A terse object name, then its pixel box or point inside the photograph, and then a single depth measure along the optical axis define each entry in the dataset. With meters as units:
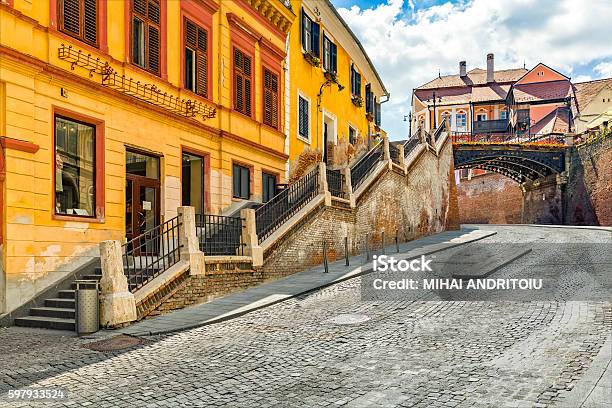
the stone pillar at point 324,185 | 17.70
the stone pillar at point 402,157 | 25.31
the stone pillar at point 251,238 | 13.91
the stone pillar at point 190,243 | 11.67
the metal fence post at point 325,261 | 15.54
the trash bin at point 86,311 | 9.51
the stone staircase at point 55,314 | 10.08
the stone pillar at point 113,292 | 9.81
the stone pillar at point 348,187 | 19.59
